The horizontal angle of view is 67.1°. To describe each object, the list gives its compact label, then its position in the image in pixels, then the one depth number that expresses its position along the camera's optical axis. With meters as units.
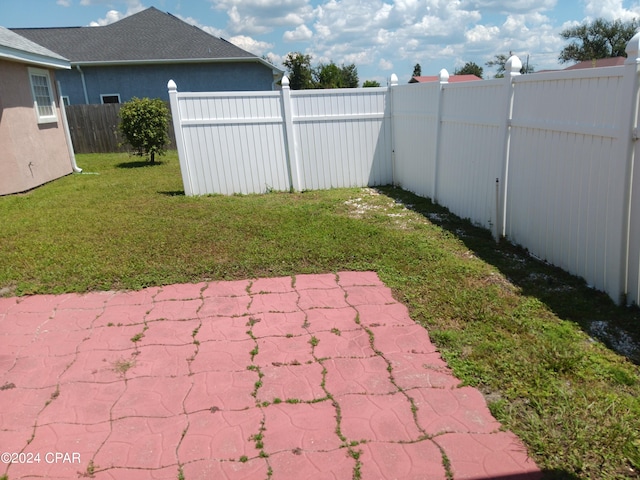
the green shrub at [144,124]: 13.97
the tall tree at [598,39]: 42.41
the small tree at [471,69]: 67.00
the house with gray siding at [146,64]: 19.75
